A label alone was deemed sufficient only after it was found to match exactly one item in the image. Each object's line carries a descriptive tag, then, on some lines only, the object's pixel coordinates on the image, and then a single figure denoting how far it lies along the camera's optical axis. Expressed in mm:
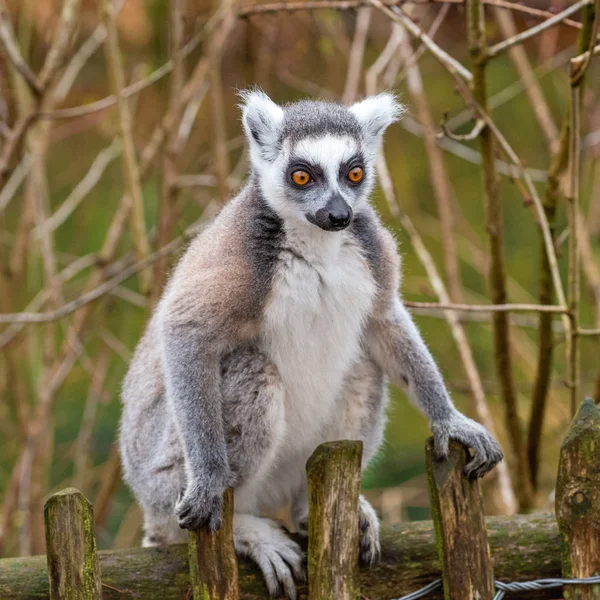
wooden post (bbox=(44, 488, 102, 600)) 4668
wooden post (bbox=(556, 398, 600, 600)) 4969
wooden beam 5289
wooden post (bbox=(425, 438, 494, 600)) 5125
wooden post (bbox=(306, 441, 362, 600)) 5137
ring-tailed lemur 6086
